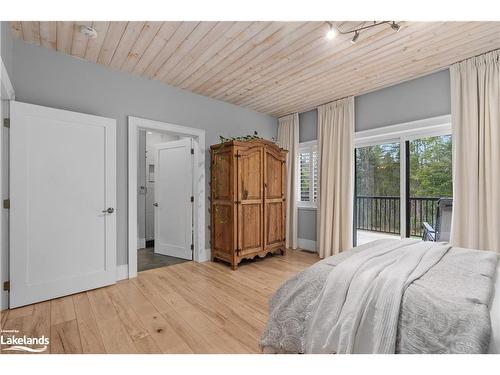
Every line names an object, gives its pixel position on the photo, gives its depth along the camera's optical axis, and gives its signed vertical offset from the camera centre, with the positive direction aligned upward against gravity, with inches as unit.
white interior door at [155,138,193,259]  149.4 -6.9
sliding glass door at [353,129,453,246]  121.9 +0.2
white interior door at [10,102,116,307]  87.4 -5.9
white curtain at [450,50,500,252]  99.2 +16.0
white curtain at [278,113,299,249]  179.0 +8.3
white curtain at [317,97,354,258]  147.6 +7.5
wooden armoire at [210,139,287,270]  134.5 -7.3
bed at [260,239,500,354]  40.0 -22.2
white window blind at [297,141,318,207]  175.6 +10.5
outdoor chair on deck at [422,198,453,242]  117.6 -18.5
